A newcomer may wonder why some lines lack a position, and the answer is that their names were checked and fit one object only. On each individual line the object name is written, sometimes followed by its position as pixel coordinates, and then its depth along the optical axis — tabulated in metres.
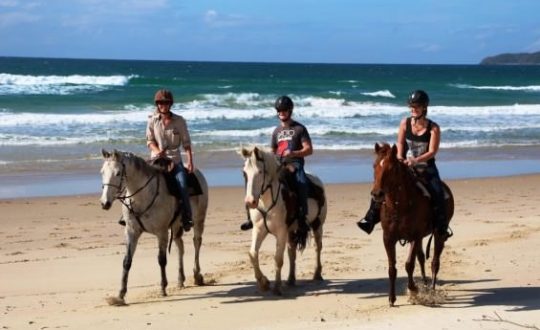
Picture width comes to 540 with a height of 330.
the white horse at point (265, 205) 8.48
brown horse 7.78
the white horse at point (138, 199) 8.52
